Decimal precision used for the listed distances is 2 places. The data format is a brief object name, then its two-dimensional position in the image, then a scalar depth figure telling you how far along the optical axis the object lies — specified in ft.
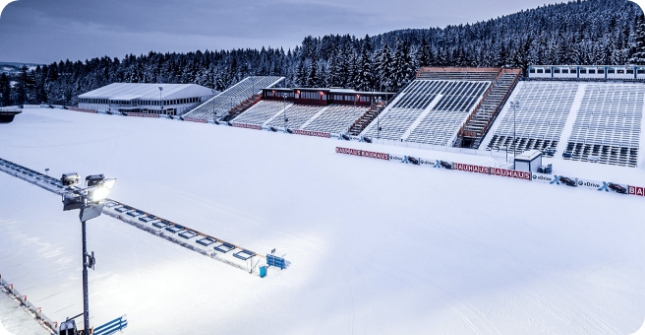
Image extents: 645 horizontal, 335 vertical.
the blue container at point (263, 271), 53.31
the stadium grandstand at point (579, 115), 121.08
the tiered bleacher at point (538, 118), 130.00
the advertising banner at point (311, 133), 156.73
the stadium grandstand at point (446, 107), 145.79
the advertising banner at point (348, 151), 123.82
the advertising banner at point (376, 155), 117.50
